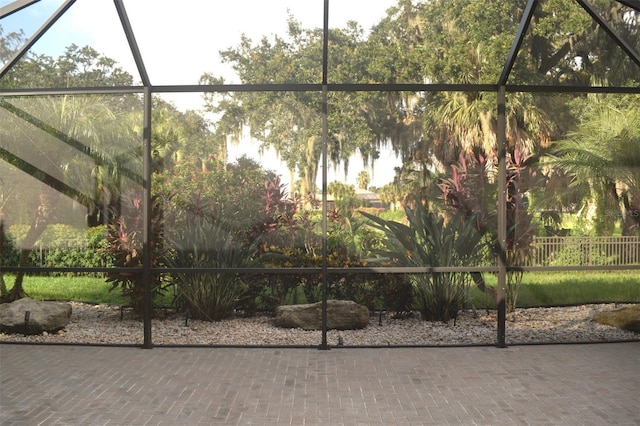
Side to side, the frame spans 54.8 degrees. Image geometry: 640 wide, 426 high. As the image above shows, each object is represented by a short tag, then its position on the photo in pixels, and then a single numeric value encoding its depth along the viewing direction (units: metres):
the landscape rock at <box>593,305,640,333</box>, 6.95
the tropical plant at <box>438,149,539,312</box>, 7.02
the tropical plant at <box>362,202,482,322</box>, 6.83
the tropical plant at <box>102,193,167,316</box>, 6.98
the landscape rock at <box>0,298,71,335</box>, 6.54
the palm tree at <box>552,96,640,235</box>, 7.34
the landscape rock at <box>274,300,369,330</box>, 6.81
